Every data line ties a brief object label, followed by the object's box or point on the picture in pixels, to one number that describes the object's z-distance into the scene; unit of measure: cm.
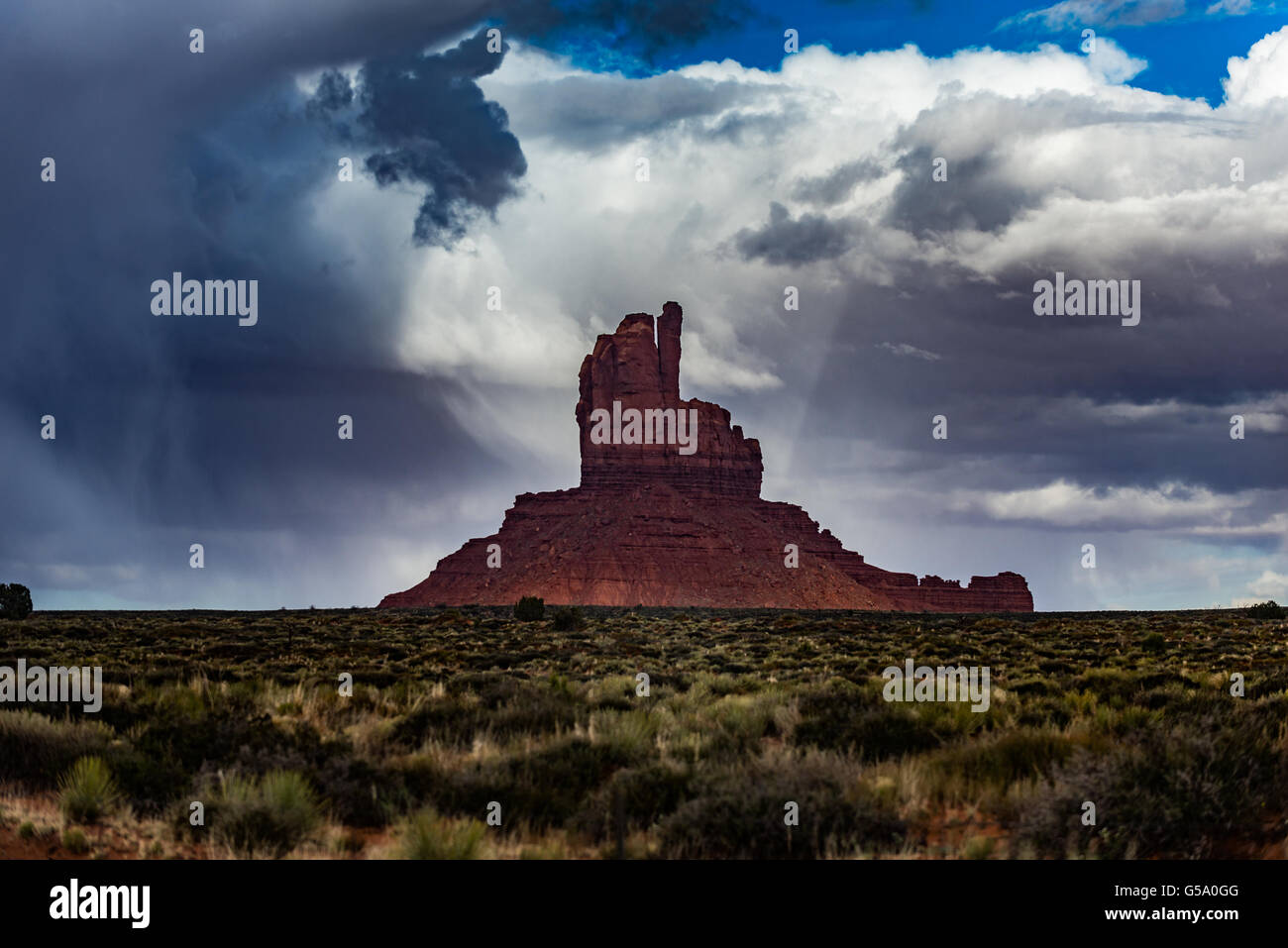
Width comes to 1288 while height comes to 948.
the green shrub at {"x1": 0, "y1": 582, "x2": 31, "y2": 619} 5353
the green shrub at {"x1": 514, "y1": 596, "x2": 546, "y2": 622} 5588
